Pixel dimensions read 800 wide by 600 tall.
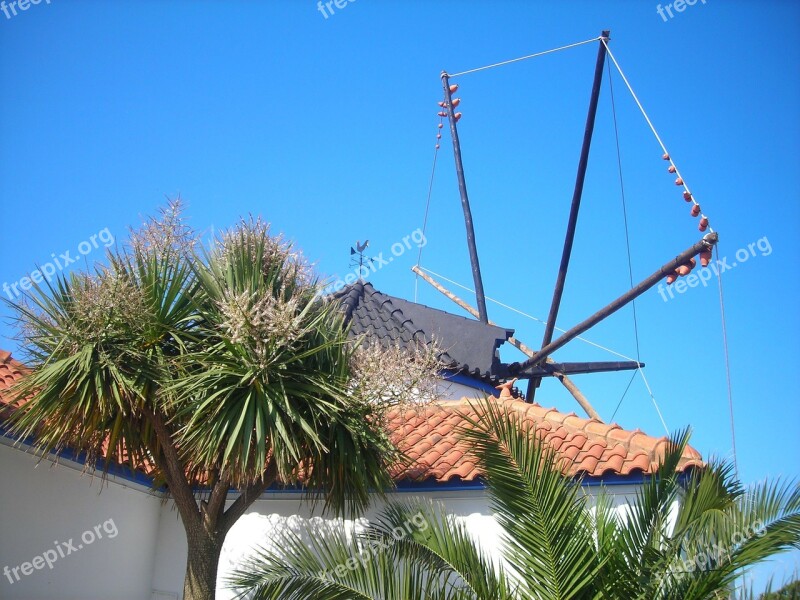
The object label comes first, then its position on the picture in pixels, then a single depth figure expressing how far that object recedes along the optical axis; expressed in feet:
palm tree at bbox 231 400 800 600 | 19.92
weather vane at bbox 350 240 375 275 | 61.36
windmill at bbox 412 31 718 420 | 44.37
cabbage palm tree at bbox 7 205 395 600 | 24.00
